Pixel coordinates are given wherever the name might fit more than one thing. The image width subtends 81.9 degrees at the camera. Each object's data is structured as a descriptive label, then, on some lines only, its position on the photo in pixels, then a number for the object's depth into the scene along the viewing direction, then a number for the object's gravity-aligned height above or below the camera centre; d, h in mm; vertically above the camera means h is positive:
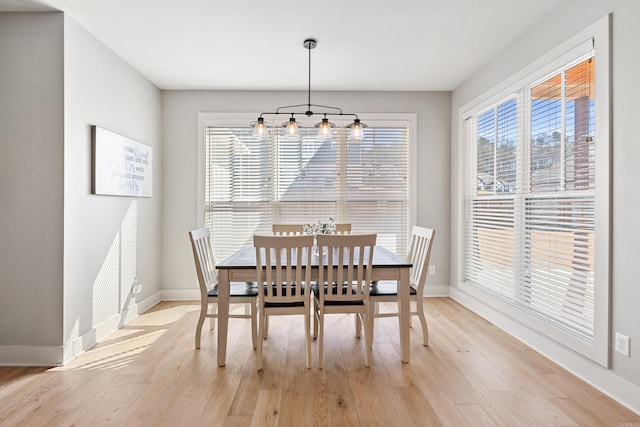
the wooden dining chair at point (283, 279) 2488 -485
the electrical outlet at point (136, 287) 3845 -819
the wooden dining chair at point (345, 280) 2523 -497
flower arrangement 3271 -162
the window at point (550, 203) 2379 +66
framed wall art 3096 +424
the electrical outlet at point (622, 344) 2146 -777
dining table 2648 -498
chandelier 3012 +682
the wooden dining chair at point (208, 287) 2811 -644
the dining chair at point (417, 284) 2826 -628
